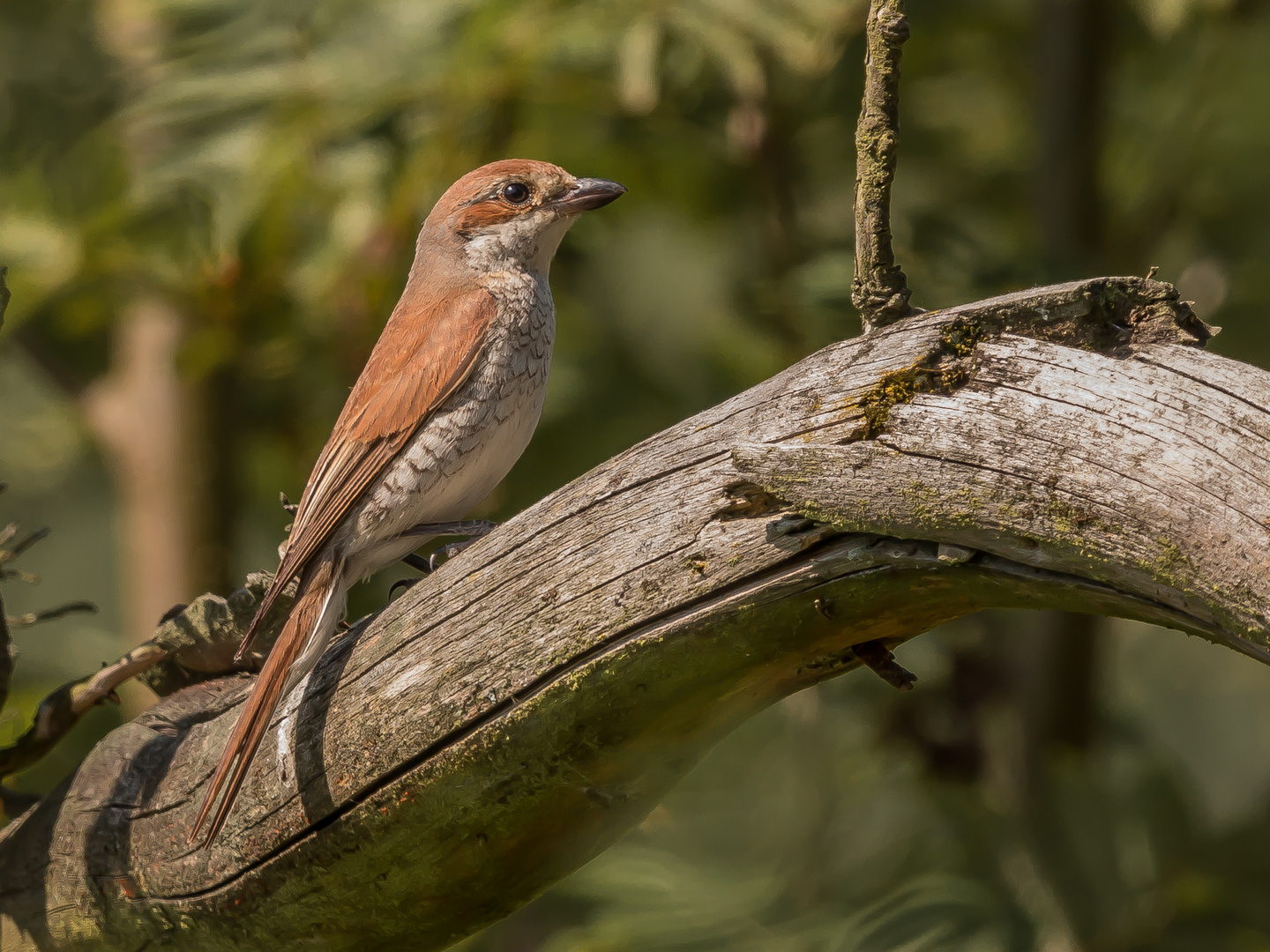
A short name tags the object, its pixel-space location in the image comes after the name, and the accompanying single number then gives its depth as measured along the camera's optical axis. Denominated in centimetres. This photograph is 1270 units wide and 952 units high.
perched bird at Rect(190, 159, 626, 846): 607
